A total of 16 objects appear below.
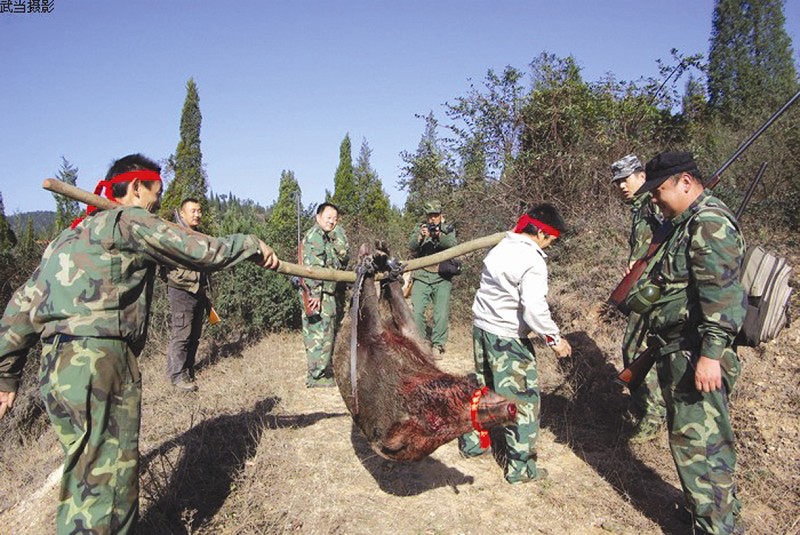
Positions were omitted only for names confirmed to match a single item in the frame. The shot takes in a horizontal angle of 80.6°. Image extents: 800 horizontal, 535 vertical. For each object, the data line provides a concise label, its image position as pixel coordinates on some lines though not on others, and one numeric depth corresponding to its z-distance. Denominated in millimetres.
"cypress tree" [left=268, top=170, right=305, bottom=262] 15638
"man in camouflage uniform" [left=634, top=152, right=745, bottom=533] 2916
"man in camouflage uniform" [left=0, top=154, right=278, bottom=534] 2629
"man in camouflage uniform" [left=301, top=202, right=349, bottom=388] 6375
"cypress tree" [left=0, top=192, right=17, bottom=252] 9016
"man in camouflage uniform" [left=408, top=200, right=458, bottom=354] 7359
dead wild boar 3105
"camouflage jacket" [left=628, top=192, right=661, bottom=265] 4816
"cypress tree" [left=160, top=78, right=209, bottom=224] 30984
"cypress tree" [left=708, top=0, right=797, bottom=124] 21031
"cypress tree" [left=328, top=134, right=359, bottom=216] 32031
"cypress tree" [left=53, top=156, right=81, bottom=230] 26075
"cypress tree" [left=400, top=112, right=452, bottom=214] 12125
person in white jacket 3896
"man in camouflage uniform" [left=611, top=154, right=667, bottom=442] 4676
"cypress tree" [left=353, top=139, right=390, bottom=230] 29328
